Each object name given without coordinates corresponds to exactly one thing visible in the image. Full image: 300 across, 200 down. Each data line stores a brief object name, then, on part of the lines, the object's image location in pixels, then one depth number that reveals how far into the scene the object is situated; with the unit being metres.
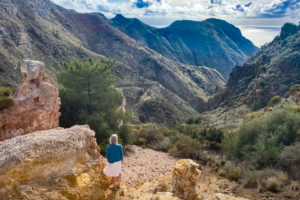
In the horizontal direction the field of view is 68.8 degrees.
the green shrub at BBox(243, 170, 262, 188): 9.11
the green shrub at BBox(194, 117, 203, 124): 38.88
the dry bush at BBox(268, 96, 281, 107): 29.78
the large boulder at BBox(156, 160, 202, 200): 6.48
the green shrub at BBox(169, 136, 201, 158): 14.57
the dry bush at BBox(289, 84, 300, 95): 28.63
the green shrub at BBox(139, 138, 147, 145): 18.83
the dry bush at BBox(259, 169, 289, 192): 8.29
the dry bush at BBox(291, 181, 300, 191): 7.84
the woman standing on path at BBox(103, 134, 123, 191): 6.09
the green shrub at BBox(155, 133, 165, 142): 18.62
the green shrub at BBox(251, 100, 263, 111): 33.91
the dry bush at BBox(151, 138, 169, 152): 16.84
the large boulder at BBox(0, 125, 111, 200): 4.48
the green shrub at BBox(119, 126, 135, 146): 15.46
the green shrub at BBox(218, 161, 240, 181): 10.30
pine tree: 14.07
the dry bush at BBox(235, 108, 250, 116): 33.51
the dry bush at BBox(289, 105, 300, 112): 14.14
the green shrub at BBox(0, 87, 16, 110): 9.73
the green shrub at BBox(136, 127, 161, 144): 19.97
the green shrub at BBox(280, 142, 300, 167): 9.20
